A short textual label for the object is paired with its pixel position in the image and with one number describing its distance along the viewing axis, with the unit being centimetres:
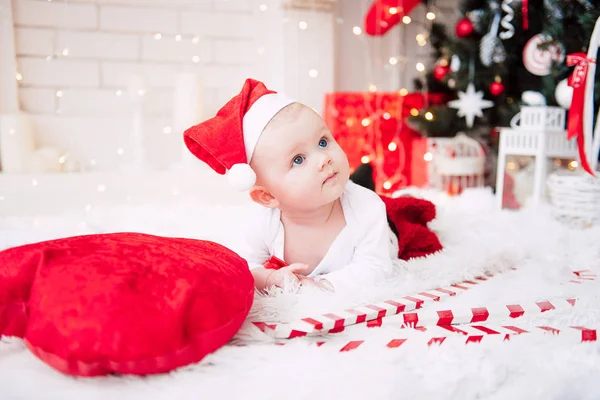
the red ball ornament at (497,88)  187
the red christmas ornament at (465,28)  195
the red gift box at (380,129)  208
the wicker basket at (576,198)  141
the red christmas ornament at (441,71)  208
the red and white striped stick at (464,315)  73
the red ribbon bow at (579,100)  126
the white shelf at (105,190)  167
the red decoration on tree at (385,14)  210
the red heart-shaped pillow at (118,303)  54
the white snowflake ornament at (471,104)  196
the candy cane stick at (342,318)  68
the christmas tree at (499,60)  157
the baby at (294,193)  83
